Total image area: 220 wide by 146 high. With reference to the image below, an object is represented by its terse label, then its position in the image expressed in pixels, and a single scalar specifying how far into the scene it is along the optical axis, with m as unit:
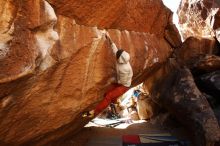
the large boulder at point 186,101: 6.44
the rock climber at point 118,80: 5.11
